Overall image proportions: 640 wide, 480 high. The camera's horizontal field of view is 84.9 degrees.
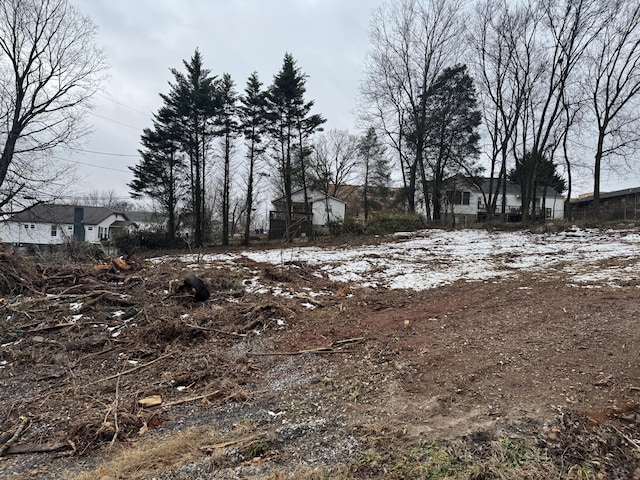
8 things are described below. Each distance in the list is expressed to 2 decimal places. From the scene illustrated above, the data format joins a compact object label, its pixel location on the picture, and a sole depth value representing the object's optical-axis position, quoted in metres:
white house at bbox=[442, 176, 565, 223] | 34.85
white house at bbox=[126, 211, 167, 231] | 23.95
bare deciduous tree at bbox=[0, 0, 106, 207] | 13.65
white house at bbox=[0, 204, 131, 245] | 35.16
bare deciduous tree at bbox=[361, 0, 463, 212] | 21.53
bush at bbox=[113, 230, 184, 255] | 22.47
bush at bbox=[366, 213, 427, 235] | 18.38
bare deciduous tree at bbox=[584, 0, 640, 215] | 17.73
